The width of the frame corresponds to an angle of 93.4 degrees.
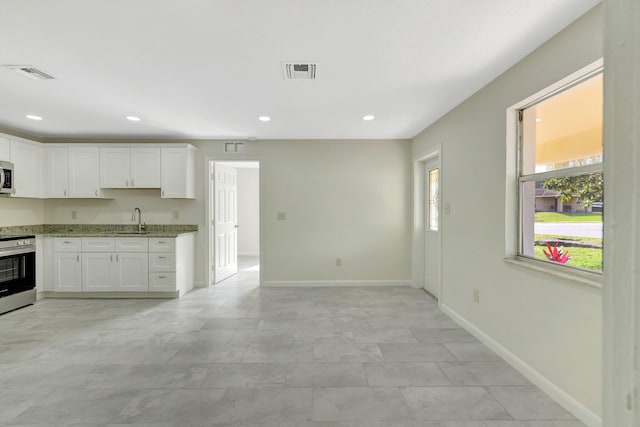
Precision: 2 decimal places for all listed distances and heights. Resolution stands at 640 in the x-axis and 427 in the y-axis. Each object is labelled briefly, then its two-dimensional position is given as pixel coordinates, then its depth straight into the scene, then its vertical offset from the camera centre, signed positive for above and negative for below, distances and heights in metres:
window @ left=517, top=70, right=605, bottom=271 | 1.87 +0.24
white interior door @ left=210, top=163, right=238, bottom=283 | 4.96 -0.18
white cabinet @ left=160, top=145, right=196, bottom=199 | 4.53 +0.59
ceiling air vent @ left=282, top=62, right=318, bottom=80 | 2.38 +1.15
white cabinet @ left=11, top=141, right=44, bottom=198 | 4.05 +0.61
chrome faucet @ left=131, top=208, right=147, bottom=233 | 4.71 -0.13
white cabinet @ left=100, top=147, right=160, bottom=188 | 4.48 +0.66
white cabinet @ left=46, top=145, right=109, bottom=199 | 4.45 +0.58
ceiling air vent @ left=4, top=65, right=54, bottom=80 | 2.41 +1.15
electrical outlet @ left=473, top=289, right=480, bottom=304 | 2.93 -0.84
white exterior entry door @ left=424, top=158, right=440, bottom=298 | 4.32 -0.26
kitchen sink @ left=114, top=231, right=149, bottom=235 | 4.57 -0.32
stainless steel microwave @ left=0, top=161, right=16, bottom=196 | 3.76 +0.41
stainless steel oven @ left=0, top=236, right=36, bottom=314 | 3.65 -0.77
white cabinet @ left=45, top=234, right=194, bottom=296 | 4.21 -0.74
